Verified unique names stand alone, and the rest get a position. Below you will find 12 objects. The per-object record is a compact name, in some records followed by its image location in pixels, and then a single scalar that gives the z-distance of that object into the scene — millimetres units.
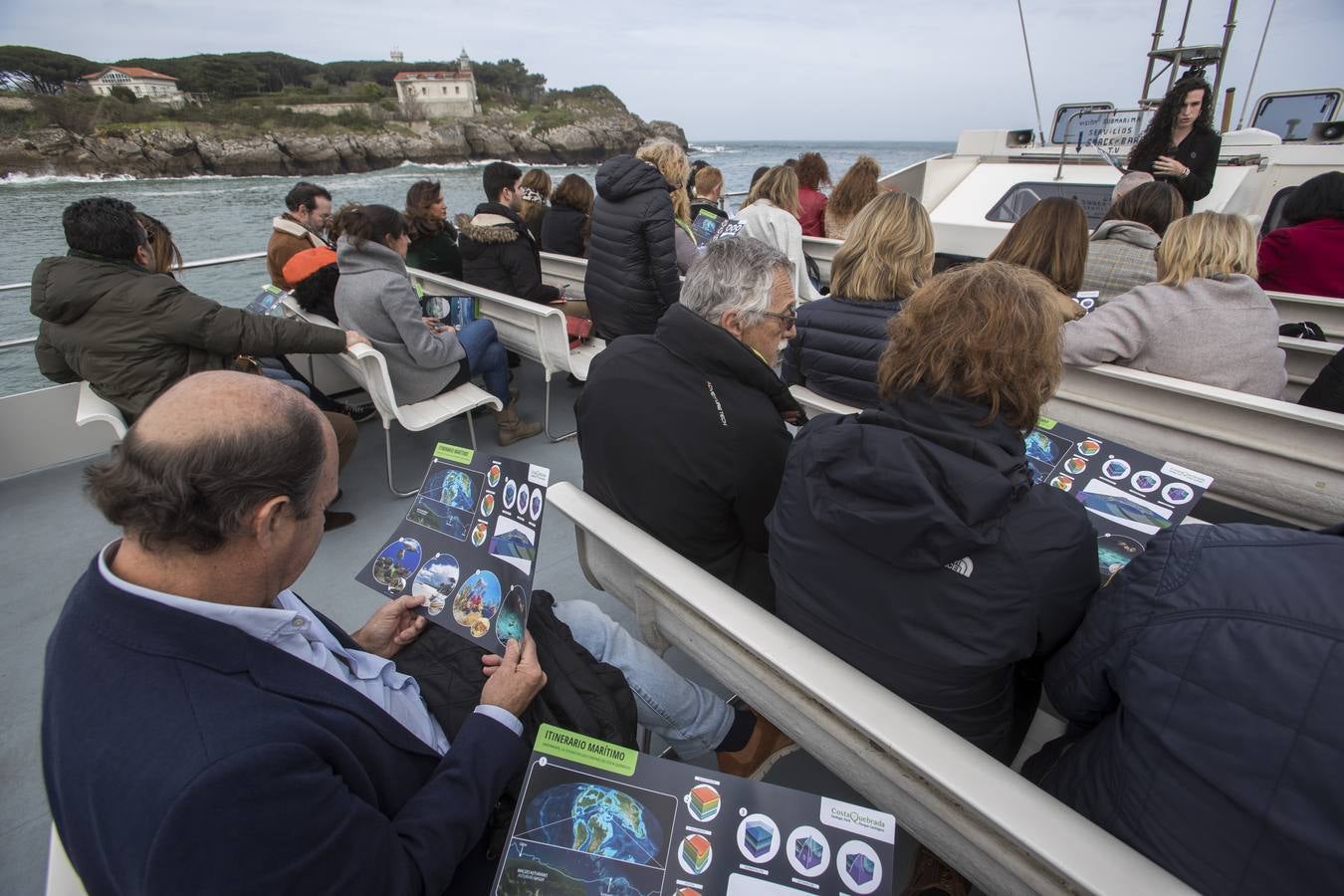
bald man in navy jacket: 693
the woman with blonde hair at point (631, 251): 3377
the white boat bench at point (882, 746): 794
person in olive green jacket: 2254
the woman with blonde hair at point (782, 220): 3922
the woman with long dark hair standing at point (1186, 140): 3736
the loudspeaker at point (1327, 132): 4711
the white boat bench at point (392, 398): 2775
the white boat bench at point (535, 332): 3281
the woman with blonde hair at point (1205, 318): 2064
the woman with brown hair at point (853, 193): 4559
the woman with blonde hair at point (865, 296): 2260
